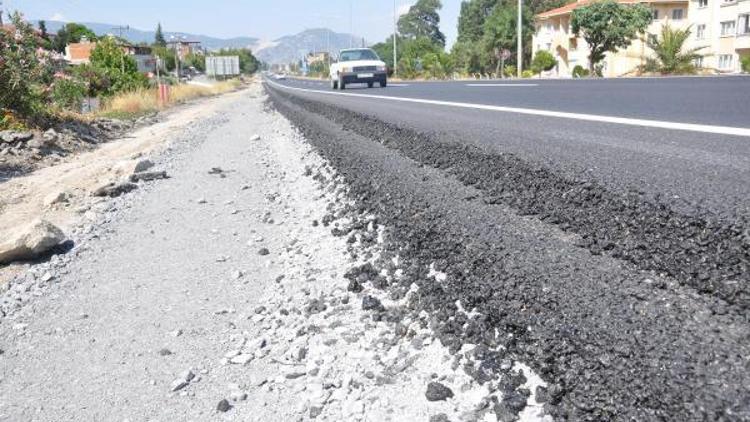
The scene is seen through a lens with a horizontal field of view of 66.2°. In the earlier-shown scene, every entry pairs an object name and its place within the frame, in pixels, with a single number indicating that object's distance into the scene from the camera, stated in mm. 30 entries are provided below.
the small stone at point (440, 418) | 1814
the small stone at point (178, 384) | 2576
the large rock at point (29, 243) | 4746
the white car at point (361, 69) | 22688
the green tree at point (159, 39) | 150862
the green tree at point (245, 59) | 155375
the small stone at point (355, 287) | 3051
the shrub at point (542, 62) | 44594
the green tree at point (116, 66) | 29578
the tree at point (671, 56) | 25125
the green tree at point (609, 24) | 35906
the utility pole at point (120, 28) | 93694
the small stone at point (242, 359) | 2695
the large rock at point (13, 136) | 11234
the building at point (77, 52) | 83375
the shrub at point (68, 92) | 17625
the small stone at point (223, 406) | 2311
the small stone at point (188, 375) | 2635
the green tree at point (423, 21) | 114750
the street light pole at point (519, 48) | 39312
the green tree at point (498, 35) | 52625
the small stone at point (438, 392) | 1937
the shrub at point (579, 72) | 35625
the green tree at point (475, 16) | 83938
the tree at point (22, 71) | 12906
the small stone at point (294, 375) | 2424
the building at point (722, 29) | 39906
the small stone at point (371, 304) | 2752
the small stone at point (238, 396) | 2371
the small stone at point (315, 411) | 2102
